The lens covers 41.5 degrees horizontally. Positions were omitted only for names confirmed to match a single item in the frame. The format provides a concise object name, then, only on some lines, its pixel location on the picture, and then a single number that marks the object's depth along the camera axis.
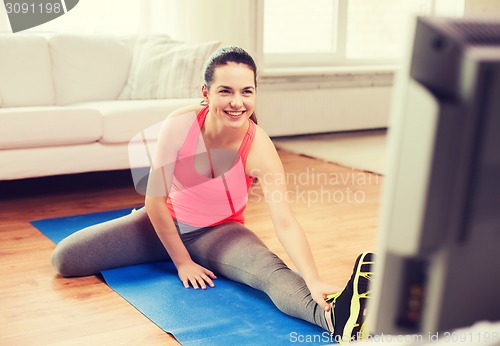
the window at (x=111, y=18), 4.21
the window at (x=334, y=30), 5.19
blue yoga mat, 1.63
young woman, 1.76
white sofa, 3.01
